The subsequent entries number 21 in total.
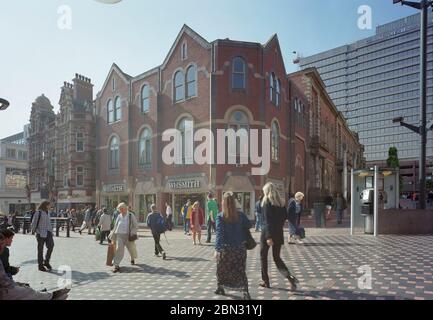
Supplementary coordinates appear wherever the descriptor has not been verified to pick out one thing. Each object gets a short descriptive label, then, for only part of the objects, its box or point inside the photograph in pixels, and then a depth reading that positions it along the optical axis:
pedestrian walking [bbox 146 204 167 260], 9.77
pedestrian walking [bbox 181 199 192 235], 16.29
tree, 34.84
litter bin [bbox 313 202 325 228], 16.19
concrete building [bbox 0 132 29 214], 50.59
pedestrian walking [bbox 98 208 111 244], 13.58
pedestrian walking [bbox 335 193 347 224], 17.95
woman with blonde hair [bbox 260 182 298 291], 5.39
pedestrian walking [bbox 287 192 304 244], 10.31
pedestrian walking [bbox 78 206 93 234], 19.66
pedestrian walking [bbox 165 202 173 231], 19.53
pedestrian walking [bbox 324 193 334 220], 19.27
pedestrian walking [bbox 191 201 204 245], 12.78
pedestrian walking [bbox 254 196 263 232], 14.80
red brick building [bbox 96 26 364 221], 21.02
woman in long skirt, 5.07
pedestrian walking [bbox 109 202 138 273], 8.27
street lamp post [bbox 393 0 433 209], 8.52
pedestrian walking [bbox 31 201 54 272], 8.21
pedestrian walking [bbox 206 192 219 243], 12.95
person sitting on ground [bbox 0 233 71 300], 3.91
